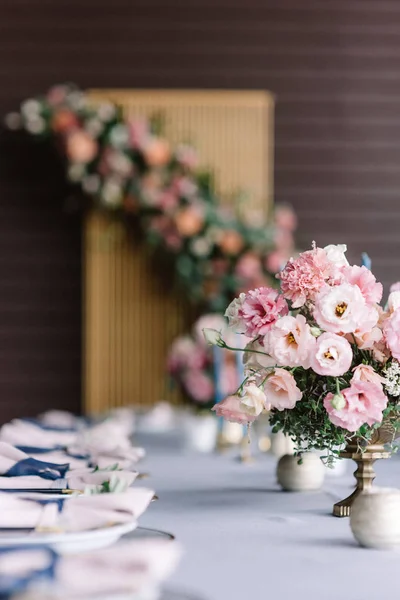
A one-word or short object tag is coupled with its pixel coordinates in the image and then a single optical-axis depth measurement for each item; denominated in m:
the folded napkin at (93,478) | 1.86
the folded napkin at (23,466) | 2.09
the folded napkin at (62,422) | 3.36
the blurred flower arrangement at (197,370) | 4.24
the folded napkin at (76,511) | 1.70
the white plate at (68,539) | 1.62
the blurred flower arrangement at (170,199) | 5.73
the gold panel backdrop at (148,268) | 6.11
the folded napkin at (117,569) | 1.47
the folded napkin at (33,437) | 2.69
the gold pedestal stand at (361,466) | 2.02
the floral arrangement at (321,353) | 1.90
